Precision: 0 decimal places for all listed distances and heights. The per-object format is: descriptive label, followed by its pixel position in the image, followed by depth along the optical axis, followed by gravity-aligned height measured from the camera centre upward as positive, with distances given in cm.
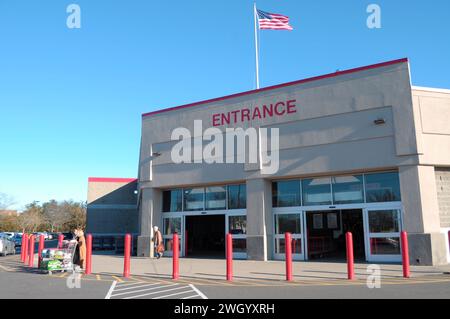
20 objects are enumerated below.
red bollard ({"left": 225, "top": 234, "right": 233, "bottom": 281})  1162 -57
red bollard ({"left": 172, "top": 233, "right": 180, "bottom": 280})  1198 -65
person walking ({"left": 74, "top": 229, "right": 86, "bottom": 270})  1352 -45
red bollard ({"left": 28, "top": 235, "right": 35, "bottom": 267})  1715 -54
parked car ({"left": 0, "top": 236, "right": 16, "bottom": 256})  2530 -60
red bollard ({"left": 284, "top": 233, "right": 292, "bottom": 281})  1123 -69
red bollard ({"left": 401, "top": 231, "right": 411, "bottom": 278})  1105 -62
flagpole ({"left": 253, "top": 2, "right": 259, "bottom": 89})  2120 +974
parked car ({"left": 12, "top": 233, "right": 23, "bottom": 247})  3922 -16
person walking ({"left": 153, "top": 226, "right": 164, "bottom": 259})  2005 -36
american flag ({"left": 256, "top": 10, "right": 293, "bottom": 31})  2088 +1055
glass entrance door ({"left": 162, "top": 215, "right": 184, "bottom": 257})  2130 +27
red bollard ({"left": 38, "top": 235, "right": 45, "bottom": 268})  1575 -24
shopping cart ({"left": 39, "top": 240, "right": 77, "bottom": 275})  1382 -78
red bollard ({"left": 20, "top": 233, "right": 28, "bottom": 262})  1941 -52
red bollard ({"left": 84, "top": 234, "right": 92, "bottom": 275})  1349 -64
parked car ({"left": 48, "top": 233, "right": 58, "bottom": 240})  6906 +8
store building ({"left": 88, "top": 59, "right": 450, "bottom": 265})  1535 +261
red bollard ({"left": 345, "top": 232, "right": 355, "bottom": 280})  1115 -62
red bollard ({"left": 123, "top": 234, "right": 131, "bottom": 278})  1278 -70
